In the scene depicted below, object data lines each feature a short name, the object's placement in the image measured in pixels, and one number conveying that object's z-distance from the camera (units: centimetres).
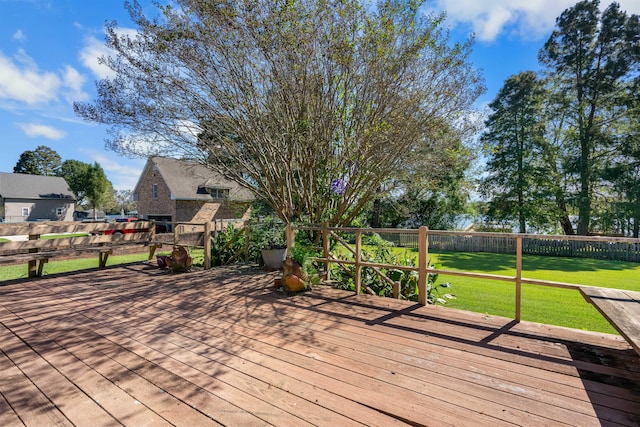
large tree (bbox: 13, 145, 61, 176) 4716
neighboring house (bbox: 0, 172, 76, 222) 3108
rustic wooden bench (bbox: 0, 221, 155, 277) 554
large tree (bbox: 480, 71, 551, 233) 1938
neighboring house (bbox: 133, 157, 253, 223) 2050
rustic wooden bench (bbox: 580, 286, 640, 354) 199
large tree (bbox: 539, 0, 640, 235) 1642
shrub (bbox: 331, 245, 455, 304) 539
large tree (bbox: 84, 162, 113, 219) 3581
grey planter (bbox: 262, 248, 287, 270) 652
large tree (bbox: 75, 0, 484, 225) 519
